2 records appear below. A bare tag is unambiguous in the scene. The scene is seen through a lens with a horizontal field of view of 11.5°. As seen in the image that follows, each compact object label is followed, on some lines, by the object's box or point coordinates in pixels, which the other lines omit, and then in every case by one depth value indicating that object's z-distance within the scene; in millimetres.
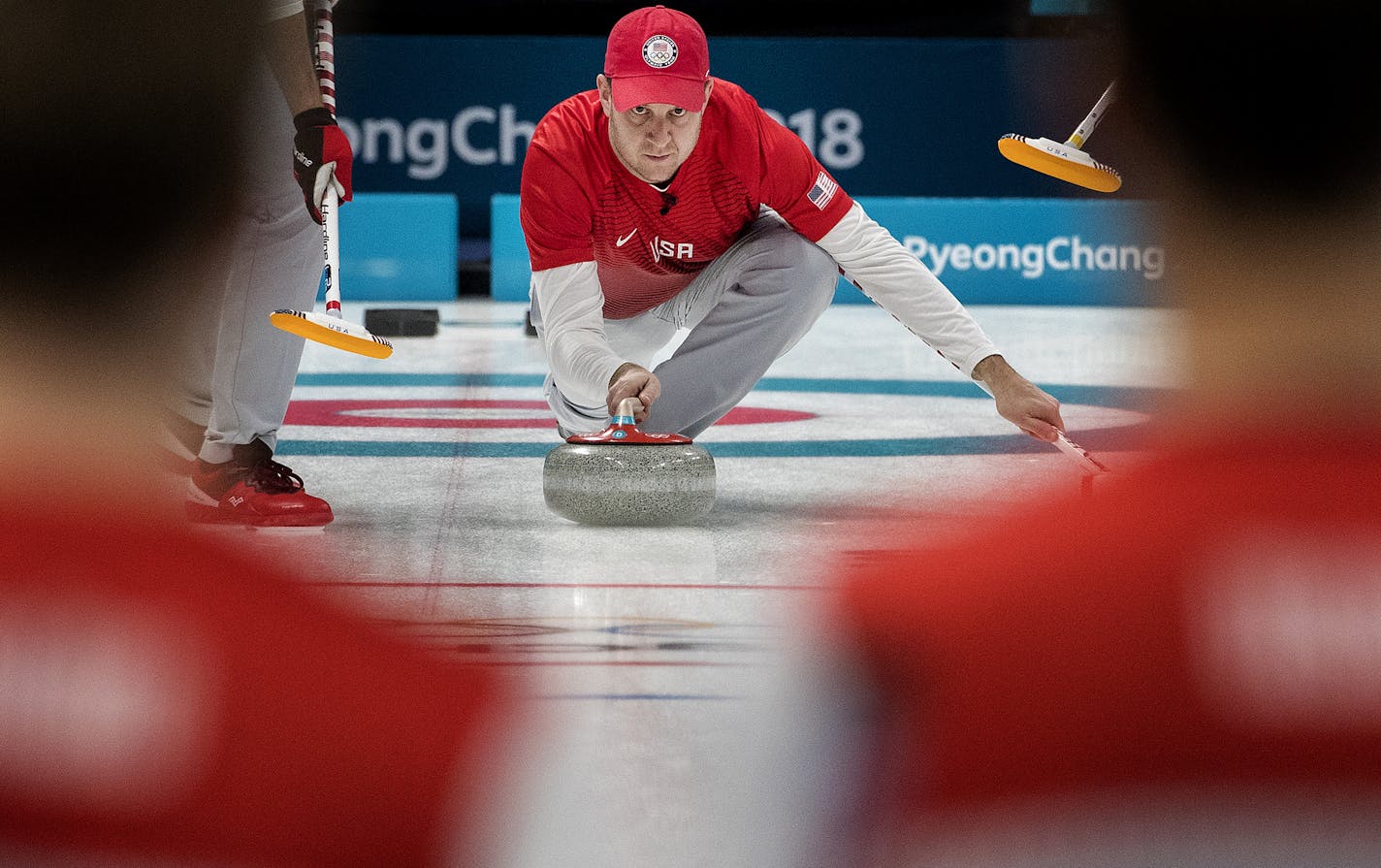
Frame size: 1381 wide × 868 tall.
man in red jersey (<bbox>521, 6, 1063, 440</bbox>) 11489
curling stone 11463
